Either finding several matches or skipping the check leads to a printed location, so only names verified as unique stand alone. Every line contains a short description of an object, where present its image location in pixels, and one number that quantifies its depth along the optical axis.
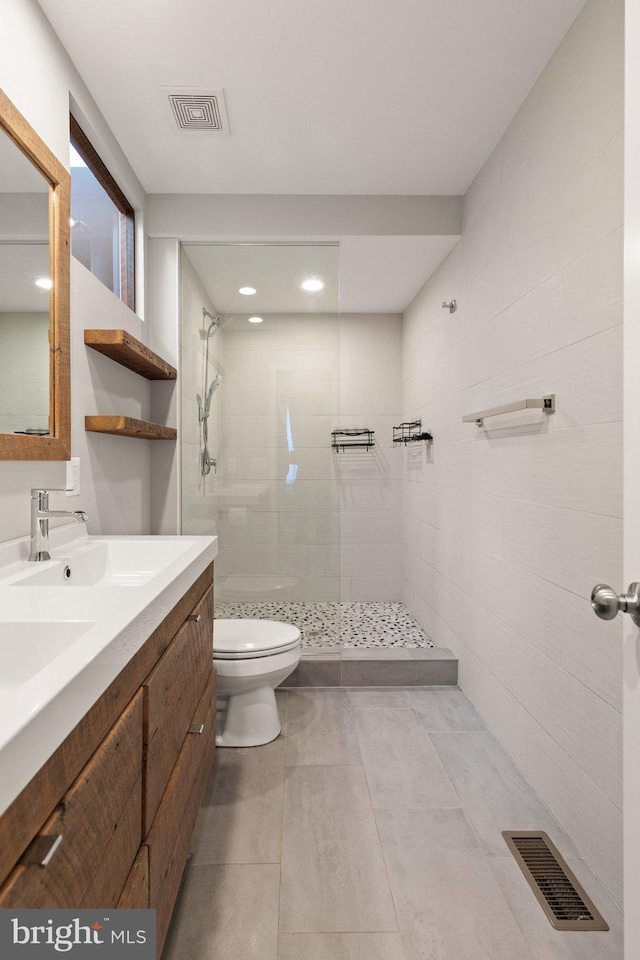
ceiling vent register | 2.12
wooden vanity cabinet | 0.64
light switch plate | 1.93
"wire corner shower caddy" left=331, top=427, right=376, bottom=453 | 4.21
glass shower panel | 2.94
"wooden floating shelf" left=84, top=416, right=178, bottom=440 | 2.12
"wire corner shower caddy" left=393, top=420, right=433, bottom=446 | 3.66
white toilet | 2.23
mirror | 1.50
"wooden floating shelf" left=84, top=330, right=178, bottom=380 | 2.10
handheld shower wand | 2.98
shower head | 2.95
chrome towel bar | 1.86
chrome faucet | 1.58
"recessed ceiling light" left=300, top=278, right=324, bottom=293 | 2.95
